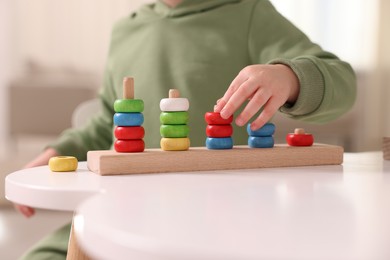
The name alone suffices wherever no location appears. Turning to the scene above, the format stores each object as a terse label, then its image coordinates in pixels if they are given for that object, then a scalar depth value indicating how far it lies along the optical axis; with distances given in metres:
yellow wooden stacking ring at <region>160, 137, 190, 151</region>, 0.97
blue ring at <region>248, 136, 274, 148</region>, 1.01
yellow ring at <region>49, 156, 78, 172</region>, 0.94
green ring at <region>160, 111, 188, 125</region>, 1.00
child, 1.23
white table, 0.61
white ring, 1.00
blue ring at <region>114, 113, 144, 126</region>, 0.99
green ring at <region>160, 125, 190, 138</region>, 0.99
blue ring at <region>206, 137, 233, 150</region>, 0.99
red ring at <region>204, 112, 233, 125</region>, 1.00
